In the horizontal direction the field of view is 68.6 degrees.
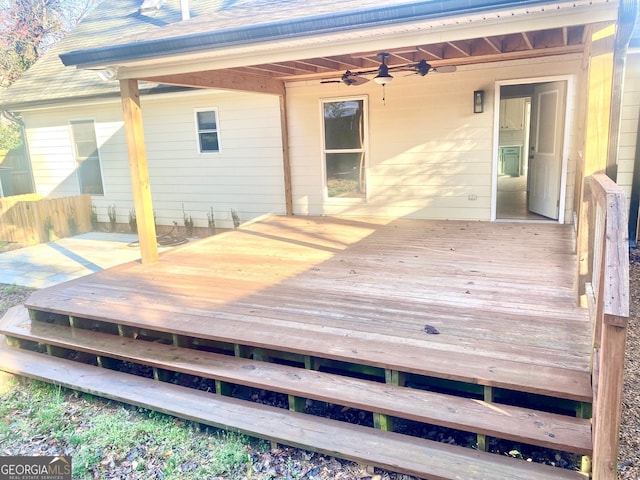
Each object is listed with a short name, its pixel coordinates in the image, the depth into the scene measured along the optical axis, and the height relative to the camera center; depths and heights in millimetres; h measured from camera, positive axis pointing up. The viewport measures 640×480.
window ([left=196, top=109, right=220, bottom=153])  8602 +408
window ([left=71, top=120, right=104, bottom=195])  9969 +54
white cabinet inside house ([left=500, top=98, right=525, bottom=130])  12352 +625
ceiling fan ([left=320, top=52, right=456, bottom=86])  5957 +971
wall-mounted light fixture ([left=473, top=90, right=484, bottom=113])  6410 +520
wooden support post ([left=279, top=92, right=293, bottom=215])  7664 -92
